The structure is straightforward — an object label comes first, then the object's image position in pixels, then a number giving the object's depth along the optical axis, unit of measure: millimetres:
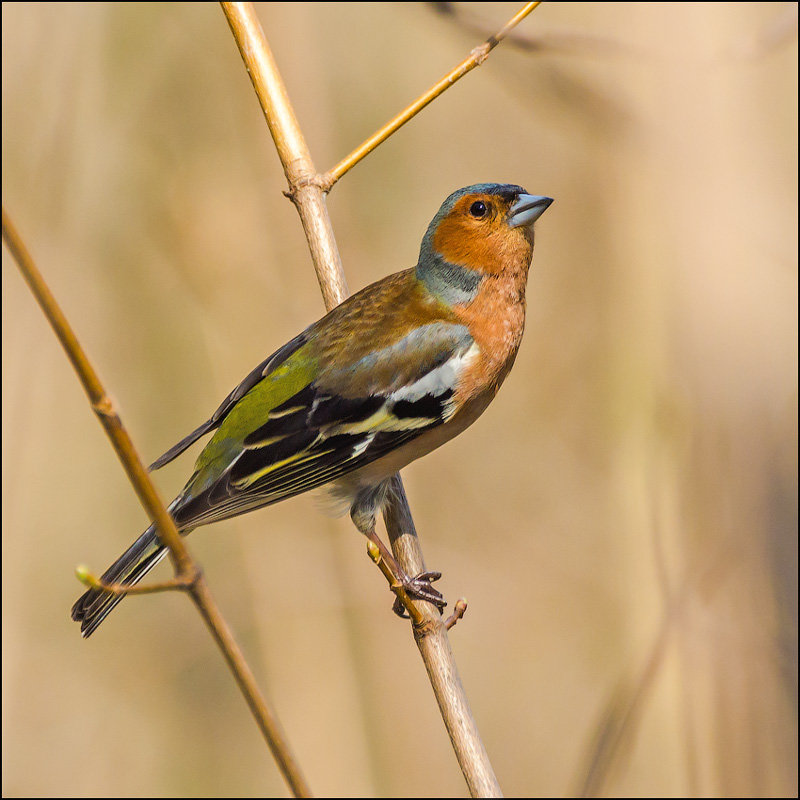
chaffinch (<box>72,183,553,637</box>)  6684
